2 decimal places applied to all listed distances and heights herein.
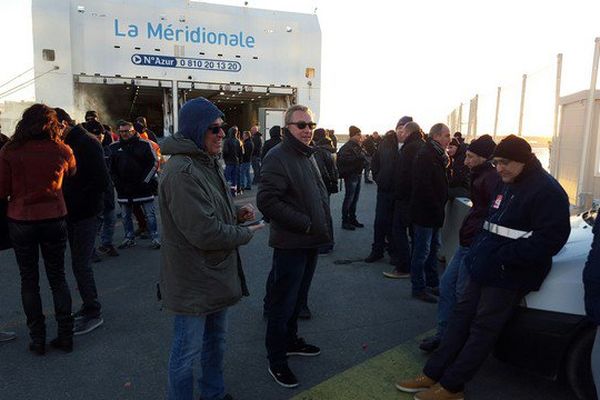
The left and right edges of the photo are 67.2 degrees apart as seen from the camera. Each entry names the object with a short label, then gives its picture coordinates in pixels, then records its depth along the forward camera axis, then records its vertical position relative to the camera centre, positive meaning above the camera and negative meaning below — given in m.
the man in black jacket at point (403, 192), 5.19 -0.50
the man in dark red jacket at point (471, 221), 3.34 -0.54
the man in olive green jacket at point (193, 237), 2.27 -0.48
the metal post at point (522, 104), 8.58 +0.91
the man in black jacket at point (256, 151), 14.23 -0.19
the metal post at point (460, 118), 14.95 +1.09
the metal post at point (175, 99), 16.53 +1.61
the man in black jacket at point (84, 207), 4.00 -0.59
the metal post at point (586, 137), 6.51 +0.25
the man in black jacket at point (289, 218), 3.07 -0.49
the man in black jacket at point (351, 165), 8.25 -0.32
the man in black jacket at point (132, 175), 6.68 -0.49
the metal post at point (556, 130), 7.33 +0.39
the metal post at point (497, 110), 10.11 +0.93
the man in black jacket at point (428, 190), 4.45 -0.40
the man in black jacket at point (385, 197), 6.13 -0.66
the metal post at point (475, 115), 11.99 +0.95
